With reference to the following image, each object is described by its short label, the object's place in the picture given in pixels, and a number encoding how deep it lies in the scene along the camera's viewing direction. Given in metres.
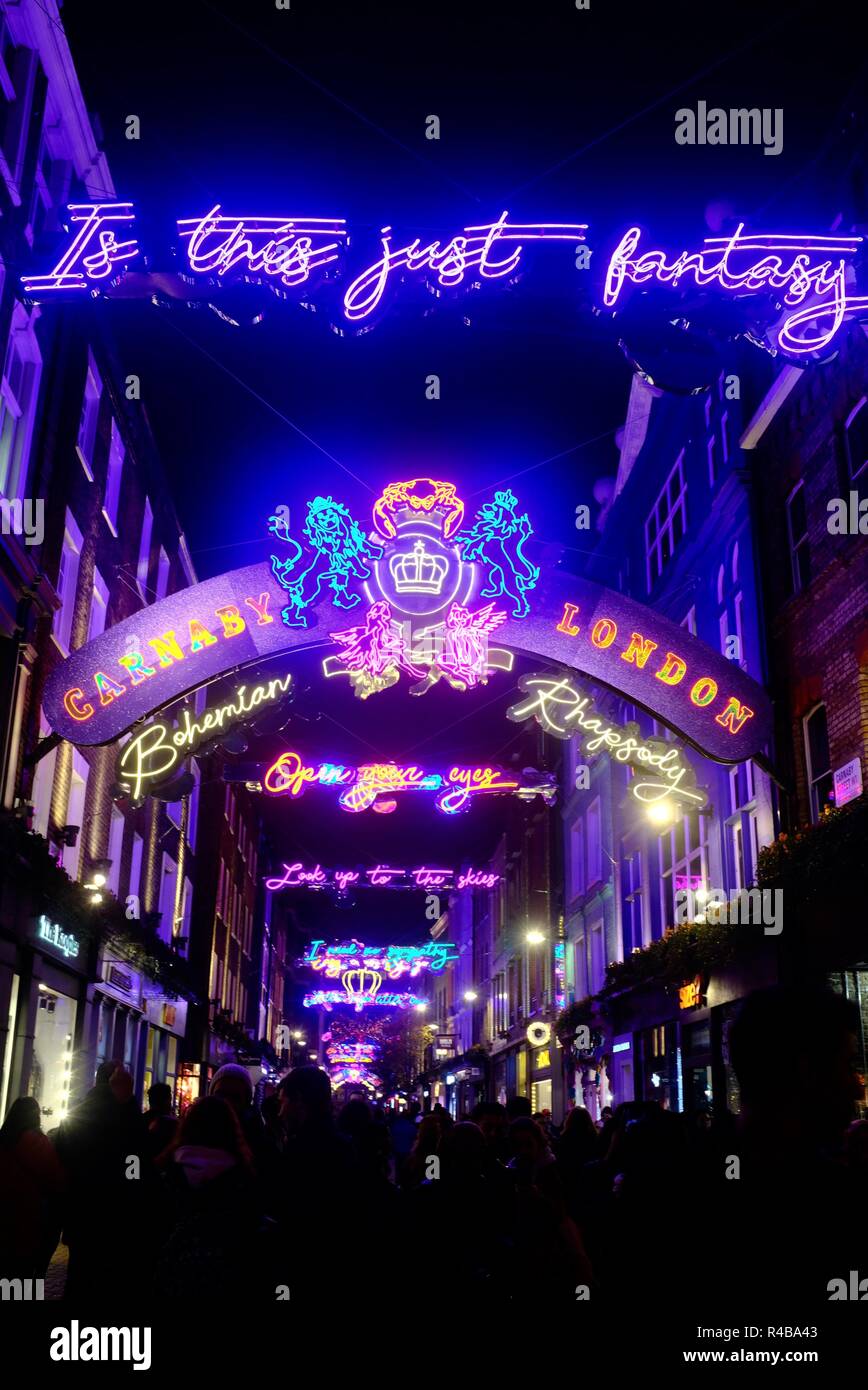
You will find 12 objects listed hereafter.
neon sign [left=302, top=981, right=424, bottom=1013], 40.66
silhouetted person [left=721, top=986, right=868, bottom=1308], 2.13
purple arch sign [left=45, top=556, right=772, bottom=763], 14.58
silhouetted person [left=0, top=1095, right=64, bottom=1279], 7.55
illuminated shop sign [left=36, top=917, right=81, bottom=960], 17.09
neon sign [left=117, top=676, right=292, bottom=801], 15.61
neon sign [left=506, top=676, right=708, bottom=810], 16.09
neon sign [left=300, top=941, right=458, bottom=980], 35.97
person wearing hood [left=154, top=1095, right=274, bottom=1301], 5.05
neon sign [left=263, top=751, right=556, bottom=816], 19.00
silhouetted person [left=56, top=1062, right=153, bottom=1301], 7.59
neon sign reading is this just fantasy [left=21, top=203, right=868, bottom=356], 13.31
